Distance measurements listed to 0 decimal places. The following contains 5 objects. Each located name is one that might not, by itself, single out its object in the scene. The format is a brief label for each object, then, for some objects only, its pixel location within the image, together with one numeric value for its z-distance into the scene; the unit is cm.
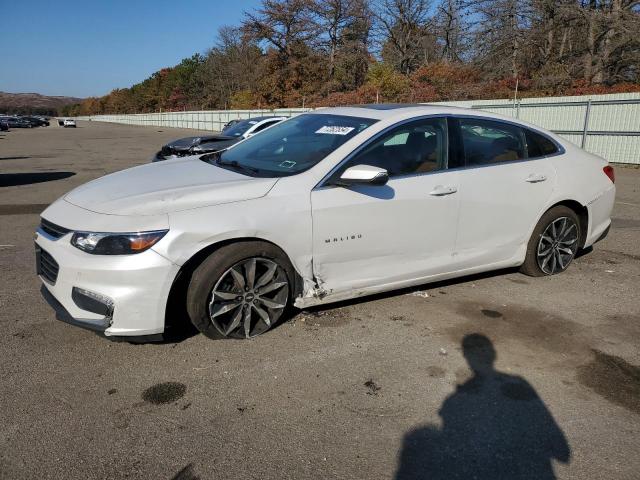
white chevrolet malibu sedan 315
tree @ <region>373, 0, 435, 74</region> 3922
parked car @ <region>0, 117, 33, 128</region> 6748
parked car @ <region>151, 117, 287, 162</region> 1055
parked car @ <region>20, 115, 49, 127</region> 7362
